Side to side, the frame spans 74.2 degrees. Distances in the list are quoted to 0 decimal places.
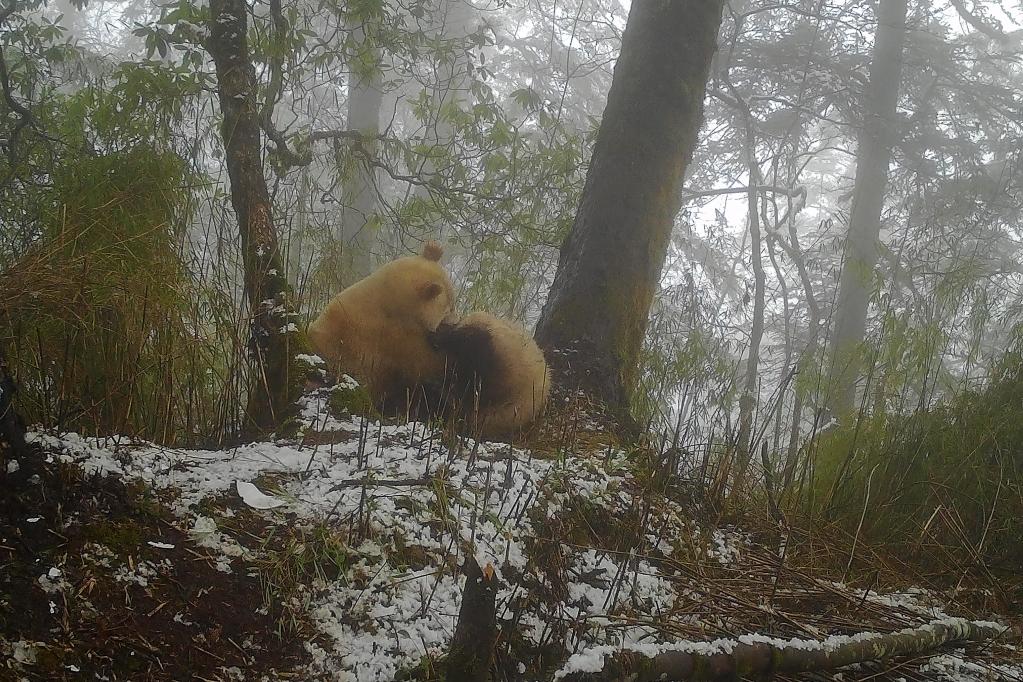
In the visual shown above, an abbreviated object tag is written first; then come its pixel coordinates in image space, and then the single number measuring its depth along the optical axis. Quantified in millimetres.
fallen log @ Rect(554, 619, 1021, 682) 1528
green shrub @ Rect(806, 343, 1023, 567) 3008
